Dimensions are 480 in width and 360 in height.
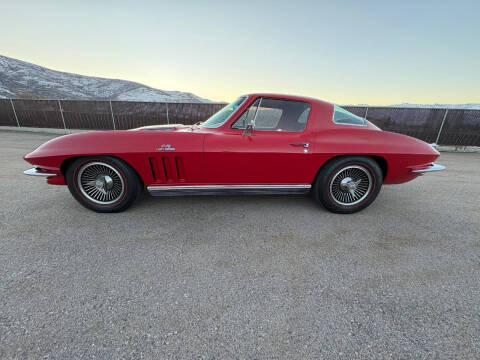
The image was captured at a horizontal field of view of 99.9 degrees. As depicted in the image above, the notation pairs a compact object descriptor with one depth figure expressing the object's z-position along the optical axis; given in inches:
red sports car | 90.3
